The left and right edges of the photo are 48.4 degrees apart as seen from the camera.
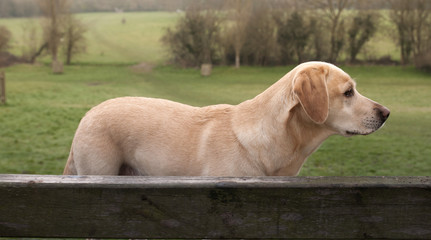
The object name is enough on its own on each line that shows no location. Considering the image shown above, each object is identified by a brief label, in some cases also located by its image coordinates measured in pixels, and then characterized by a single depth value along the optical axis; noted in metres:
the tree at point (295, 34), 16.73
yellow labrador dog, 2.94
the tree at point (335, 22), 17.17
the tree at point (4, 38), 28.11
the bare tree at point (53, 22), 29.82
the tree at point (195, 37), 24.25
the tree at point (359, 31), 17.62
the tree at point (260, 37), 18.90
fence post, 15.79
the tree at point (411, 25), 17.31
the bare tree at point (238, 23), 21.88
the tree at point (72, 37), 30.09
